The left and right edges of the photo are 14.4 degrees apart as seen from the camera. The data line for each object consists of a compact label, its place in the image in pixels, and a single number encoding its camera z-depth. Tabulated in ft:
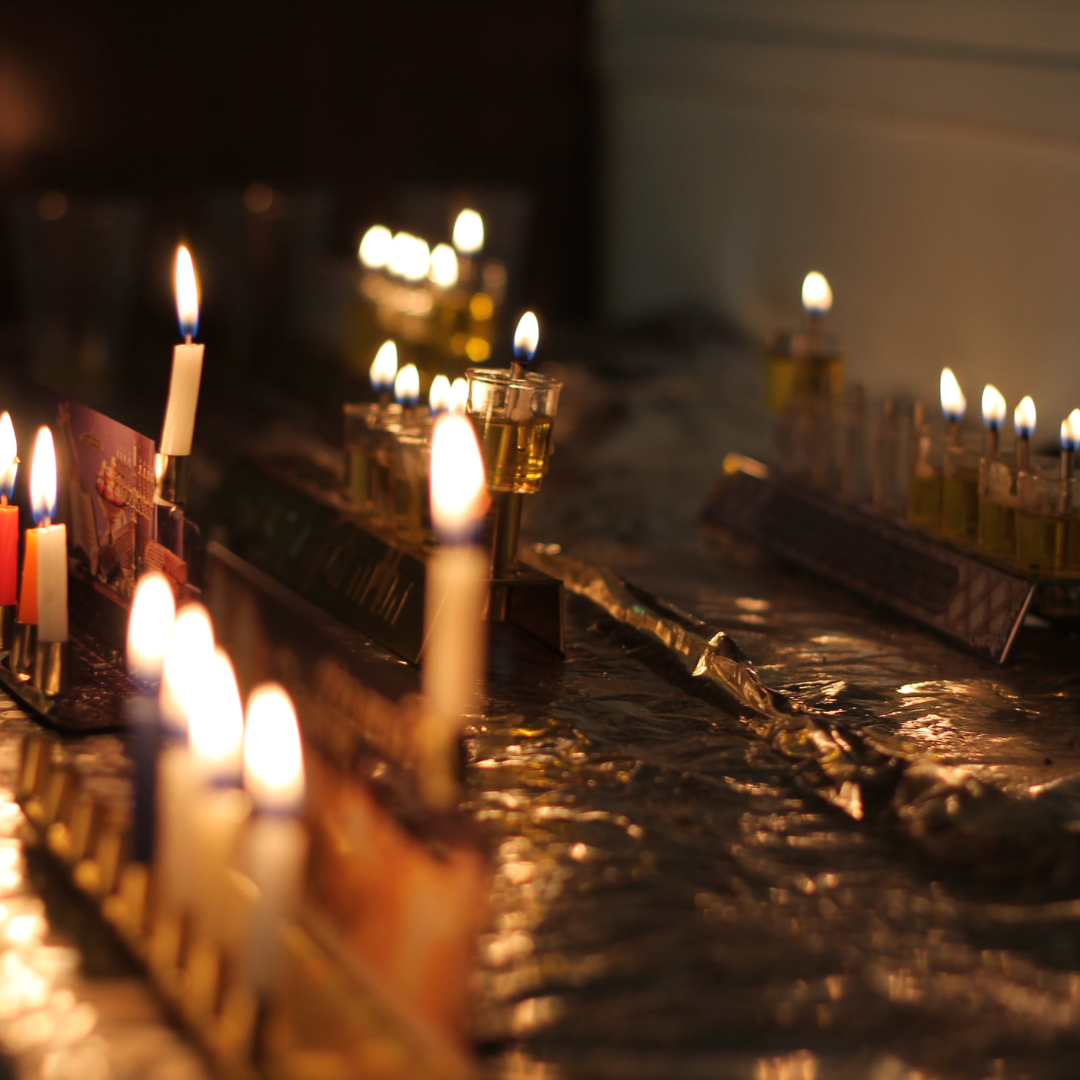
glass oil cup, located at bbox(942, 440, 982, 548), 4.26
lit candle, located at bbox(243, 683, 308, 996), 3.43
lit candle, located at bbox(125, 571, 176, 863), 3.58
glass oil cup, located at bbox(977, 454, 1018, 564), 4.18
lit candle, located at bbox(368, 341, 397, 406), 4.36
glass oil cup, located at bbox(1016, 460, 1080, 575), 4.13
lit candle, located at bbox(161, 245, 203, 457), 3.98
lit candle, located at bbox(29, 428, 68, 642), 3.87
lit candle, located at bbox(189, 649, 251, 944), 3.50
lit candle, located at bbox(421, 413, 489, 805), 3.54
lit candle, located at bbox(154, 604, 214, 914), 3.53
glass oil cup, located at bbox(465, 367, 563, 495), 4.02
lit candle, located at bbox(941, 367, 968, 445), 4.32
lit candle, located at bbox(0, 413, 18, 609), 3.98
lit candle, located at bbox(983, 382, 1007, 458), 4.22
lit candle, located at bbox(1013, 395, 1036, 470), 4.17
